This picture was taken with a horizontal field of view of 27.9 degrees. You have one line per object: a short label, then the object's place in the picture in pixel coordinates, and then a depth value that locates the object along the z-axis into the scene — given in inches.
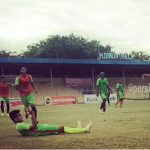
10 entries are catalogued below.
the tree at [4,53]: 2297.2
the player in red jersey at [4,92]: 643.5
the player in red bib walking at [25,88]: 440.5
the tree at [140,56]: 3267.7
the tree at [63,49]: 2603.3
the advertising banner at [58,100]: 1315.2
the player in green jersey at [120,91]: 892.2
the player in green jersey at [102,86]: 620.1
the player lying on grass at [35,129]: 290.1
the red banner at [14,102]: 1196.5
